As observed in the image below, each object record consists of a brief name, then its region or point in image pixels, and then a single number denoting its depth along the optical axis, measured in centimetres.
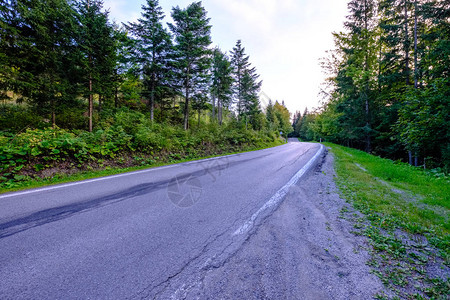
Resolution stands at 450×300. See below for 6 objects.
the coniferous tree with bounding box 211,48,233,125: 2108
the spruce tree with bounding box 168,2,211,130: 1572
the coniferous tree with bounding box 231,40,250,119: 2434
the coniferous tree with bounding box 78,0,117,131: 1088
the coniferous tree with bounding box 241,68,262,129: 2476
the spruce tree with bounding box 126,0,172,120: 1498
